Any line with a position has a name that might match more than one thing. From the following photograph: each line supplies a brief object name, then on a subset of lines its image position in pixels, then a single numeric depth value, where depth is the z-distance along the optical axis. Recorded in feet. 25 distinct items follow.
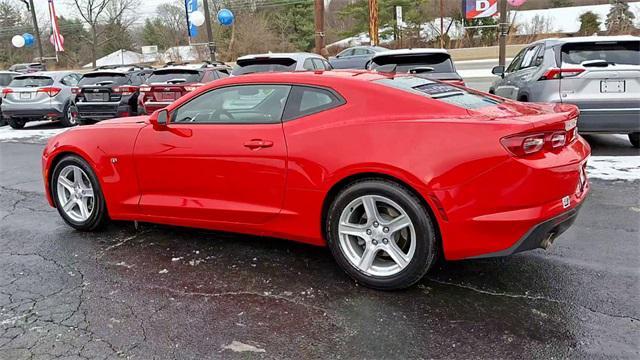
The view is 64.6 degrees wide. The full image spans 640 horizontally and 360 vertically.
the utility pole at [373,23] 101.14
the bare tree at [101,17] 176.65
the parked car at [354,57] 78.38
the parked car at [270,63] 30.94
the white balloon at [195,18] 61.36
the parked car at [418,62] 27.61
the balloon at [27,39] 113.83
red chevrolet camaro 9.75
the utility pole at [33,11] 81.56
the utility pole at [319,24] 62.80
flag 88.12
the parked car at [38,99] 42.11
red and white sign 84.07
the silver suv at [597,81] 21.29
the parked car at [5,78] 51.31
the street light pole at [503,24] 44.77
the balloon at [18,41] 102.12
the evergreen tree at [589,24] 116.78
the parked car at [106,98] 39.01
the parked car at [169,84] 34.35
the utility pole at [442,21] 119.89
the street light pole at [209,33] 56.88
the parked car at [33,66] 82.64
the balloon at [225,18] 69.09
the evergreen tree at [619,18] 113.50
